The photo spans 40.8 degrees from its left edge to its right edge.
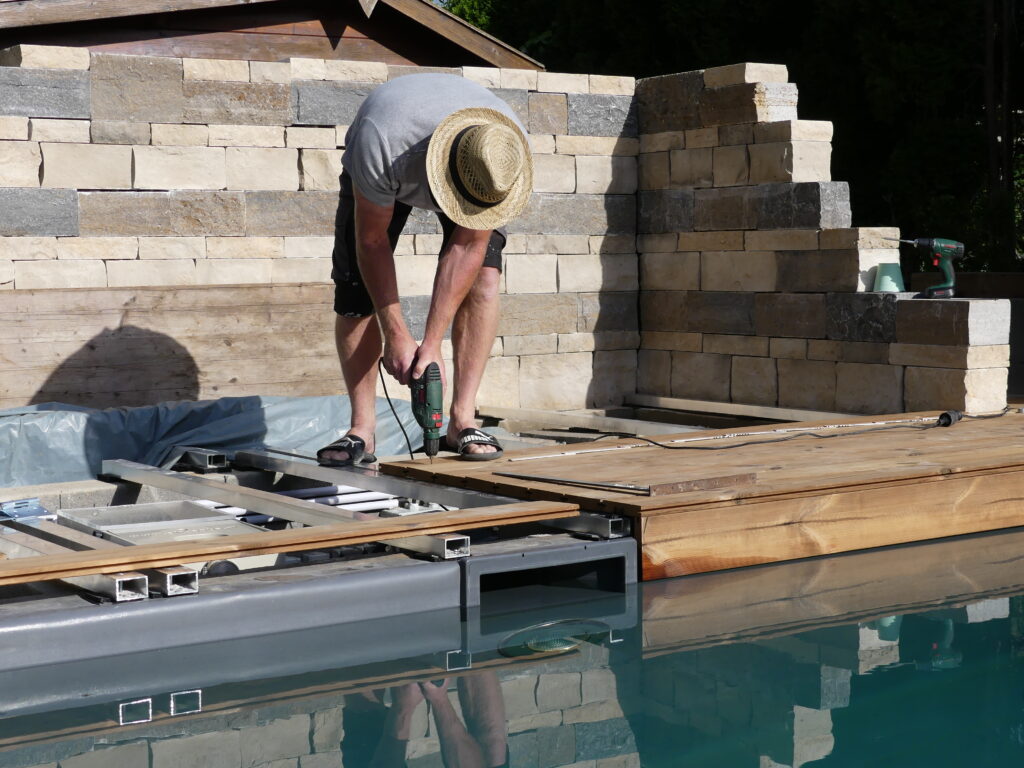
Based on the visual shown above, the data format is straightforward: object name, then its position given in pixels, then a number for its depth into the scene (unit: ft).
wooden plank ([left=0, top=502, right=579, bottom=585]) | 10.61
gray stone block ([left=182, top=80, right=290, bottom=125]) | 21.71
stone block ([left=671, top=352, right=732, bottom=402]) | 25.32
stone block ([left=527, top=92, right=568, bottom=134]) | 24.90
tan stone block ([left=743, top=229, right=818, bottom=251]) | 23.04
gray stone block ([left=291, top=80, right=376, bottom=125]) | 22.65
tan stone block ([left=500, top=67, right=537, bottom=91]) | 24.45
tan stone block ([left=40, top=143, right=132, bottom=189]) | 20.67
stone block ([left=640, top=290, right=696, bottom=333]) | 25.90
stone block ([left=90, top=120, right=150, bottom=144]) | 21.02
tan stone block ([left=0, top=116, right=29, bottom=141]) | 20.30
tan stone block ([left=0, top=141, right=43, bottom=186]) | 20.31
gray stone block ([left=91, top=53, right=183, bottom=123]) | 21.04
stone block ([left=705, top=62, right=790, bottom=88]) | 23.66
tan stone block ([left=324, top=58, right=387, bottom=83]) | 23.00
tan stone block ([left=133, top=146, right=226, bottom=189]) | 21.35
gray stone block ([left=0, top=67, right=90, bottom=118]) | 20.31
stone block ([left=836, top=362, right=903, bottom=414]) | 22.17
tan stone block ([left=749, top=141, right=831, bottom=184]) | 23.15
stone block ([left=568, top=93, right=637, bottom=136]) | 25.48
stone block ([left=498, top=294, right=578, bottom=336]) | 24.88
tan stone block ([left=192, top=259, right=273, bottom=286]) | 21.86
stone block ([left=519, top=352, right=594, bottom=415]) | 25.27
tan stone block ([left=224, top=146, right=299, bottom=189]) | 22.09
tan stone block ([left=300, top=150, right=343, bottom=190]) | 22.77
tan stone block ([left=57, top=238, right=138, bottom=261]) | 20.75
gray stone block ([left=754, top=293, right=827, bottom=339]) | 23.35
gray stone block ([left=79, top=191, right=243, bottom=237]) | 21.01
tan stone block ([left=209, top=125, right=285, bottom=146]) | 21.95
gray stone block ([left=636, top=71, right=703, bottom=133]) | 24.94
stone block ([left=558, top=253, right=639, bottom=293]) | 25.59
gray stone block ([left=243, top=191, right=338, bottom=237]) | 22.29
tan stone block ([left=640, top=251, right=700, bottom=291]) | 25.62
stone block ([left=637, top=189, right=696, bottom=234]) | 25.44
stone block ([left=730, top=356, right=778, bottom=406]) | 24.39
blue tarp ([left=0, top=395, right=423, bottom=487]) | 18.57
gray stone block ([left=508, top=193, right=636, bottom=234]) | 24.99
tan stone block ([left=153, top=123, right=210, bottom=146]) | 21.45
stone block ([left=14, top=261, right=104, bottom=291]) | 20.44
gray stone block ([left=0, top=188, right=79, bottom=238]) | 20.29
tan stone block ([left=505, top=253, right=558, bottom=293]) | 24.84
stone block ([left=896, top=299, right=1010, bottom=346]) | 20.56
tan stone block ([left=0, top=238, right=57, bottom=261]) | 20.32
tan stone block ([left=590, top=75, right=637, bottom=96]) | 25.66
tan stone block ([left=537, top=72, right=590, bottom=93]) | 24.94
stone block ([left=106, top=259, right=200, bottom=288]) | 21.21
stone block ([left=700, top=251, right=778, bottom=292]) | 24.06
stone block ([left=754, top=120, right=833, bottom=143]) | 22.99
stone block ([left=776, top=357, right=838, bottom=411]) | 23.41
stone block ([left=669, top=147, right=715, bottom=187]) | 24.91
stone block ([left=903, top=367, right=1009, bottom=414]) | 20.67
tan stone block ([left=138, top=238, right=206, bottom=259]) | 21.43
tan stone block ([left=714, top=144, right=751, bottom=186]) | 24.09
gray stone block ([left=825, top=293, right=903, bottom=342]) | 22.08
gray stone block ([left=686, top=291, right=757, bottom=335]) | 24.64
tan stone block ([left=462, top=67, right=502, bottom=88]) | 23.84
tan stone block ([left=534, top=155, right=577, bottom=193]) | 25.04
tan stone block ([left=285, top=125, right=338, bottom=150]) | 22.63
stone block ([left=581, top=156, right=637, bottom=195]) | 25.71
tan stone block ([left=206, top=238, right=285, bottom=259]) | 21.95
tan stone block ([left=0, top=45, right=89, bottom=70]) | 20.58
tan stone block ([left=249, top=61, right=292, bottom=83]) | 22.17
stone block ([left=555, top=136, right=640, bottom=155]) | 25.39
